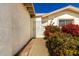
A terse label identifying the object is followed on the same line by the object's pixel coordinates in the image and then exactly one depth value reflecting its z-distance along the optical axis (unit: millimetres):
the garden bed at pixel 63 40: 1907
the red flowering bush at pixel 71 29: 2094
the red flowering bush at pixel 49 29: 2003
